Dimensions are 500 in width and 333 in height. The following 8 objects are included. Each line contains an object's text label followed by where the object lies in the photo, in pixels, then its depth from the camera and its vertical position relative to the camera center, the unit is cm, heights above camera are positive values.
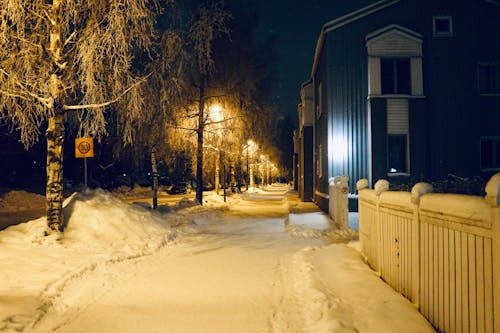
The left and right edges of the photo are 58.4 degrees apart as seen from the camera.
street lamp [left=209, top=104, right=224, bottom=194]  2533 +300
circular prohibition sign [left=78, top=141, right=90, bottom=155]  1294 +66
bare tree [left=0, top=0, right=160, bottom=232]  1032 +265
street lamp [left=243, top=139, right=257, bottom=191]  5154 +105
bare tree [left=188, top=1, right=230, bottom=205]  1731 +512
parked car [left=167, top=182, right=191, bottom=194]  5228 -238
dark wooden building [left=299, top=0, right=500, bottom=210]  1880 +340
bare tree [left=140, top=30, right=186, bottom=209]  1277 +279
